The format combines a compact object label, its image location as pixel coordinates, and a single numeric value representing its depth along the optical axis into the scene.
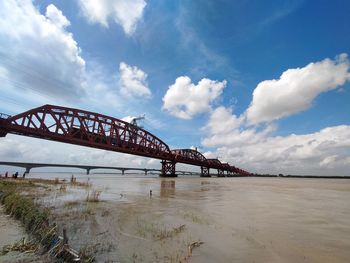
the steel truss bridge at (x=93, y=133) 59.38
